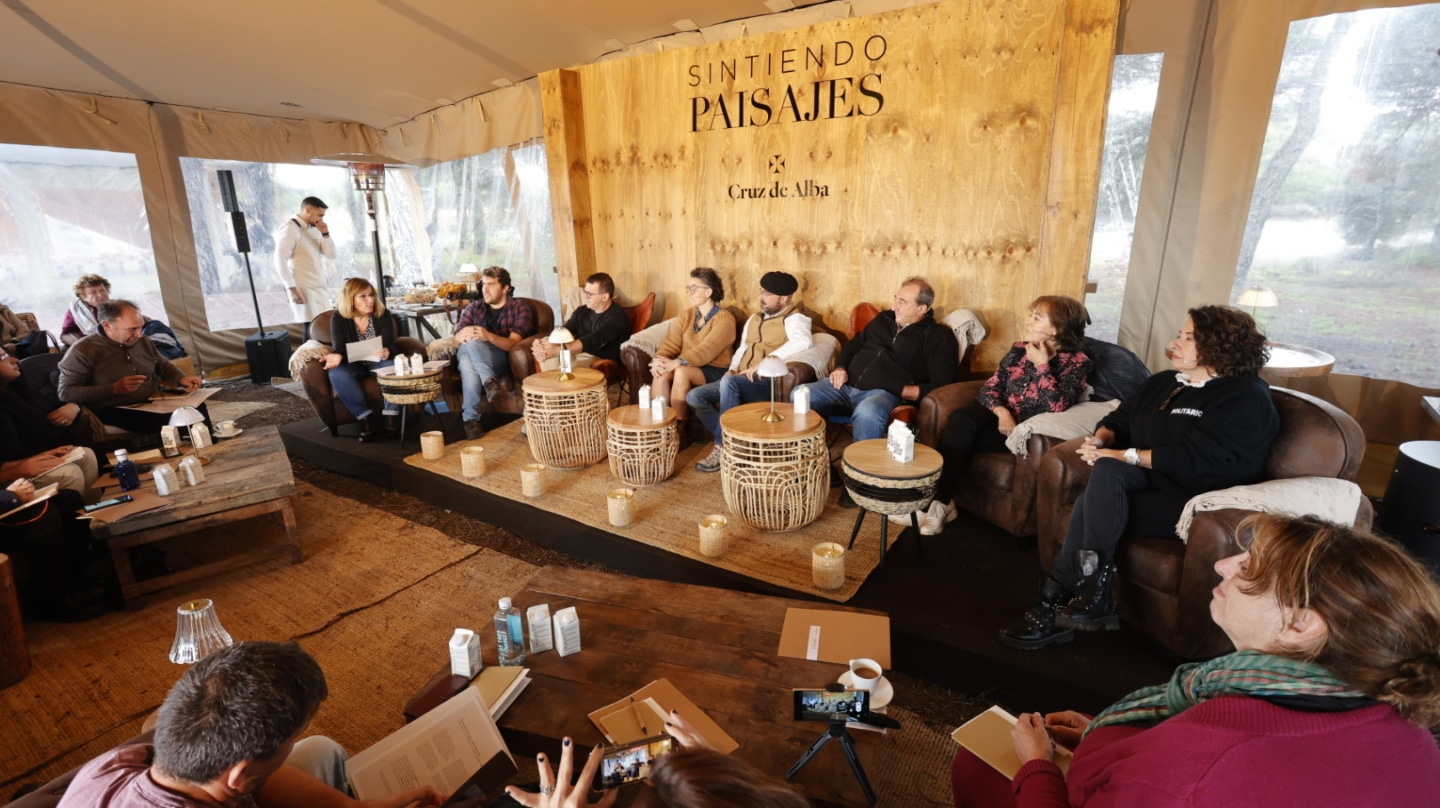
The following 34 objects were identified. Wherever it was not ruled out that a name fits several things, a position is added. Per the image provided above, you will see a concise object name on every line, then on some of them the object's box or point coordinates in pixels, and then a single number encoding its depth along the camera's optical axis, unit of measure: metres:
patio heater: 6.05
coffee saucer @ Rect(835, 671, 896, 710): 1.48
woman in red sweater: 0.86
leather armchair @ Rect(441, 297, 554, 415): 4.35
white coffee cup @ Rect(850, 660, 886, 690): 1.49
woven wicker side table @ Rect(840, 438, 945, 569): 2.42
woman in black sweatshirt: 2.08
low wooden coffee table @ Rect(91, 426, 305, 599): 2.65
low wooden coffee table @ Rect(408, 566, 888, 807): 1.44
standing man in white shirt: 6.35
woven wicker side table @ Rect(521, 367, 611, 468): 3.59
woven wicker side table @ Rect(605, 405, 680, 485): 3.34
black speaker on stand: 6.18
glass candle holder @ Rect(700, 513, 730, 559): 2.70
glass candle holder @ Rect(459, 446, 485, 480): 3.59
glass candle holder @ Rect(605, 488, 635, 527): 3.00
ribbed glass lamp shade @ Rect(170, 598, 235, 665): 1.72
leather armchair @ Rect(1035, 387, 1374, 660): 1.92
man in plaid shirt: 4.38
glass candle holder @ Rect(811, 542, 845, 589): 2.42
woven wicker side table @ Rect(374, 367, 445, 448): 4.04
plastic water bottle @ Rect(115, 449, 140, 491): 2.86
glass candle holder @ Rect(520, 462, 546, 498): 3.32
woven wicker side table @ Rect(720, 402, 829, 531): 2.80
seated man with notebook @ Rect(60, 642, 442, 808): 0.96
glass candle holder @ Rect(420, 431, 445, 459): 3.86
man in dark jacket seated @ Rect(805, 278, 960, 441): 3.24
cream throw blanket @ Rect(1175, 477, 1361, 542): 1.93
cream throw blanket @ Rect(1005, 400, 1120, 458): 2.64
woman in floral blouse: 2.81
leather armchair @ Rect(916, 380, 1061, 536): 2.70
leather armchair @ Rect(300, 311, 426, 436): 4.25
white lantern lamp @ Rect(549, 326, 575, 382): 3.64
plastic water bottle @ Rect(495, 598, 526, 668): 1.73
